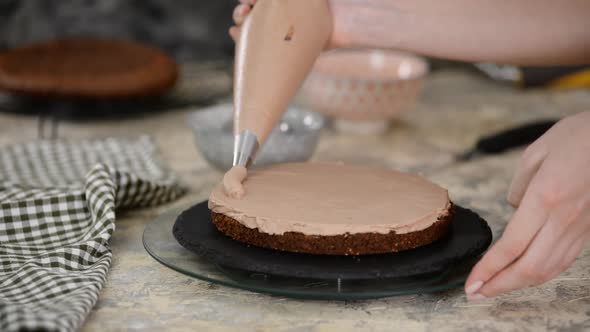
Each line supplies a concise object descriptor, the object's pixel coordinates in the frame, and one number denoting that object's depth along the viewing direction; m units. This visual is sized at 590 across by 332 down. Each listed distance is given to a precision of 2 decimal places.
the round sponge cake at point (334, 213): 0.87
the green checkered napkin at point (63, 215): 0.85
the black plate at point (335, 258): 0.85
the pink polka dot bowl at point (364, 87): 1.33
